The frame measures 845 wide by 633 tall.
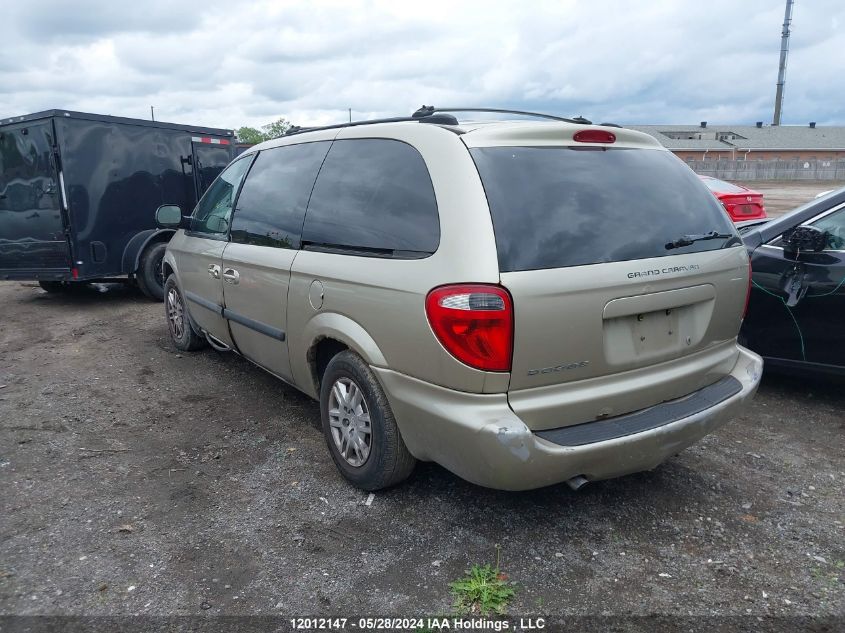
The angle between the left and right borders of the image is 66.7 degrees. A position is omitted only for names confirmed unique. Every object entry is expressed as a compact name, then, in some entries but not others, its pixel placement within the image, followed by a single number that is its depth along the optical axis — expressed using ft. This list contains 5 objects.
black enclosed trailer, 26.05
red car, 33.55
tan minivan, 8.41
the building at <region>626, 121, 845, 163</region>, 184.75
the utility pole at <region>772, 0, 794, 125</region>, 176.43
